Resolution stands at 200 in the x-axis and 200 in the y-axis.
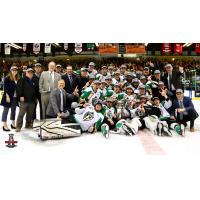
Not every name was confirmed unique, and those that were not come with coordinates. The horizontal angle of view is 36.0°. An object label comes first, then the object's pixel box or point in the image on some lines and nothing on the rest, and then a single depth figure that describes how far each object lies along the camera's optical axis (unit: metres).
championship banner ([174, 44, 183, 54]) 17.55
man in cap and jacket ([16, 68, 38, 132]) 6.11
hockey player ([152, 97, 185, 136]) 5.97
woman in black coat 6.22
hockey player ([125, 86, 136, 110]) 6.63
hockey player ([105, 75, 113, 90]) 6.95
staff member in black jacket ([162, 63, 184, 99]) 7.22
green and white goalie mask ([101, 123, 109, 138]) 5.75
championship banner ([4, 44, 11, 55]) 15.31
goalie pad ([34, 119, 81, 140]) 5.54
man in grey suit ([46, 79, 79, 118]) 5.99
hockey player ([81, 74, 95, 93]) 6.83
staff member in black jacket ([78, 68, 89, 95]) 7.00
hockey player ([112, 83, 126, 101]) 6.70
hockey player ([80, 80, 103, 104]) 6.54
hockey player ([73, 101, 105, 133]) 6.04
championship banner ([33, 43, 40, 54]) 15.77
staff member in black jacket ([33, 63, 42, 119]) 6.53
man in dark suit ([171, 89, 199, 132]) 6.41
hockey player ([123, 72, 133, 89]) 7.28
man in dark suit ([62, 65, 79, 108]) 6.79
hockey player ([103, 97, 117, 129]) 6.21
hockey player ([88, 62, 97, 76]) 7.40
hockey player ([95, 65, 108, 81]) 7.27
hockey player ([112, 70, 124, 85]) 7.27
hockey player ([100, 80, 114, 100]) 6.71
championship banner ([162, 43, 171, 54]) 17.08
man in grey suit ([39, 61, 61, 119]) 6.37
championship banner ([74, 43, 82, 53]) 15.99
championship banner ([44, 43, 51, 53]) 14.93
